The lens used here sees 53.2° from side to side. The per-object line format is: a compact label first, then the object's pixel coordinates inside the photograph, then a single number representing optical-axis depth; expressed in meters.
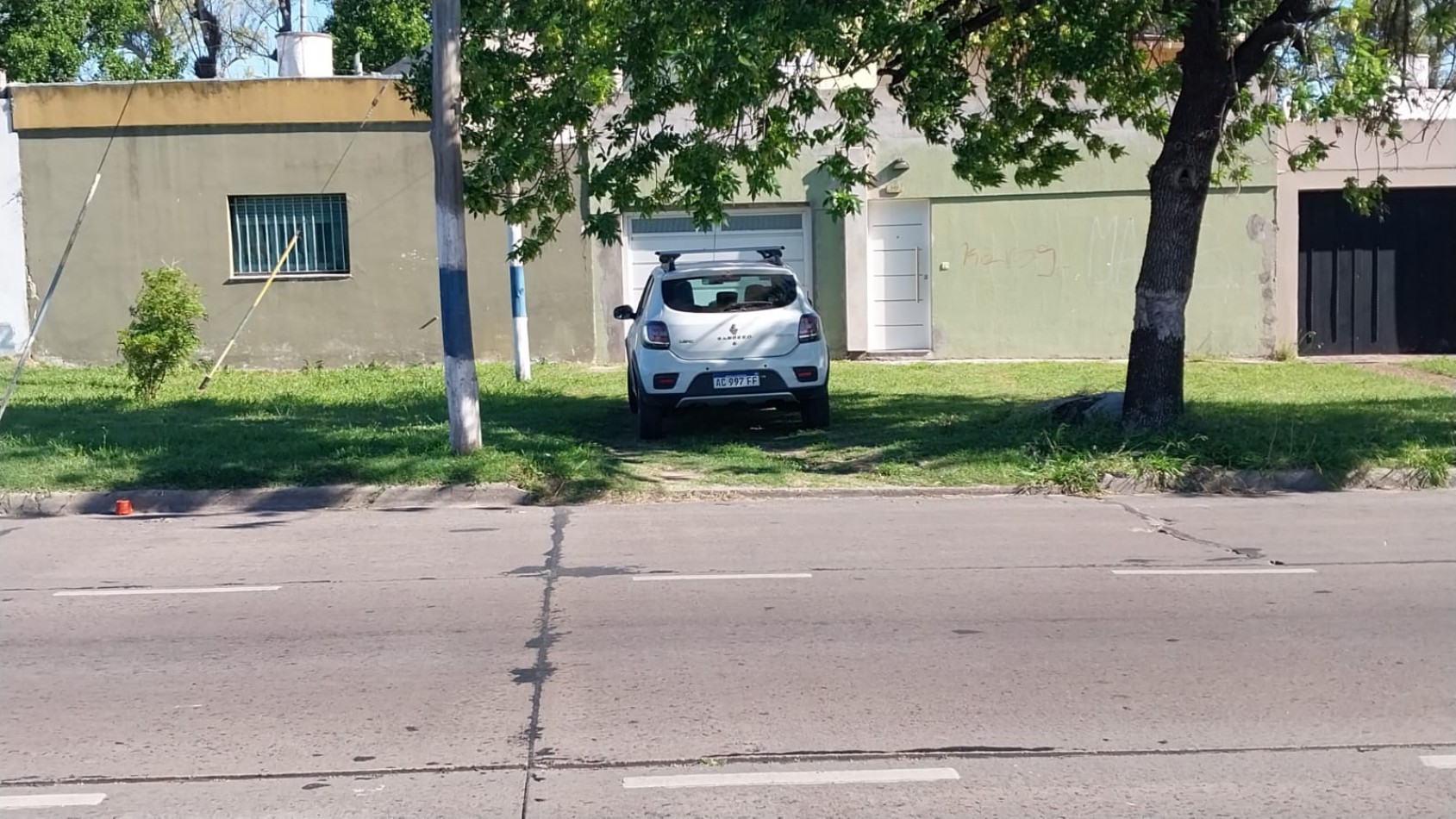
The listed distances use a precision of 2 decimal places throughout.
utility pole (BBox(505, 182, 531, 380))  17.22
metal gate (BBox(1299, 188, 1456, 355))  20.22
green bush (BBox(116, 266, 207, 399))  15.01
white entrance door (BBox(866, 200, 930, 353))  20.02
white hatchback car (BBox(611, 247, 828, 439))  12.95
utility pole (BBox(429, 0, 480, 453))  11.50
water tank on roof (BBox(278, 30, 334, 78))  20.55
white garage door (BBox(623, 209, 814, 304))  19.89
